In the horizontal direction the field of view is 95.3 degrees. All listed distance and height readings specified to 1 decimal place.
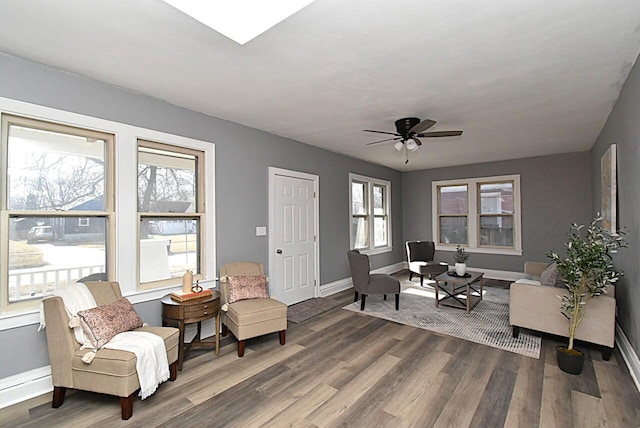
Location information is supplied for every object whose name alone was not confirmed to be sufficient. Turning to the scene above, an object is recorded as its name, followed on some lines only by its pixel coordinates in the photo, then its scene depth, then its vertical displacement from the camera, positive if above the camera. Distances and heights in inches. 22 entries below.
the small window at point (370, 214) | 244.1 +0.1
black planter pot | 100.0 -51.5
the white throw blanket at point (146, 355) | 82.7 -40.8
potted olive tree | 95.2 -20.5
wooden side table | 106.8 -37.0
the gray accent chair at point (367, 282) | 168.7 -40.0
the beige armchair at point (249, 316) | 116.4 -42.0
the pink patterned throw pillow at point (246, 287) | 130.0 -33.0
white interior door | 172.6 -15.7
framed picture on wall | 126.1 +10.9
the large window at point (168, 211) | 120.9 +2.1
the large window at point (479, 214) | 250.2 -0.8
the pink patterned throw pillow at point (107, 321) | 84.7 -32.5
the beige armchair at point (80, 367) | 79.4 -41.7
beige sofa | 108.8 -41.6
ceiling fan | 135.2 +39.1
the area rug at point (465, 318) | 128.0 -56.4
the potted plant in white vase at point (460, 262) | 178.2 -30.8
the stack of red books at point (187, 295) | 110.4 -30.8
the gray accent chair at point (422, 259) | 219.2 -38.5
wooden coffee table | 166.4 -52.8
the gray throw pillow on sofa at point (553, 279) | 125.5 -29.2
